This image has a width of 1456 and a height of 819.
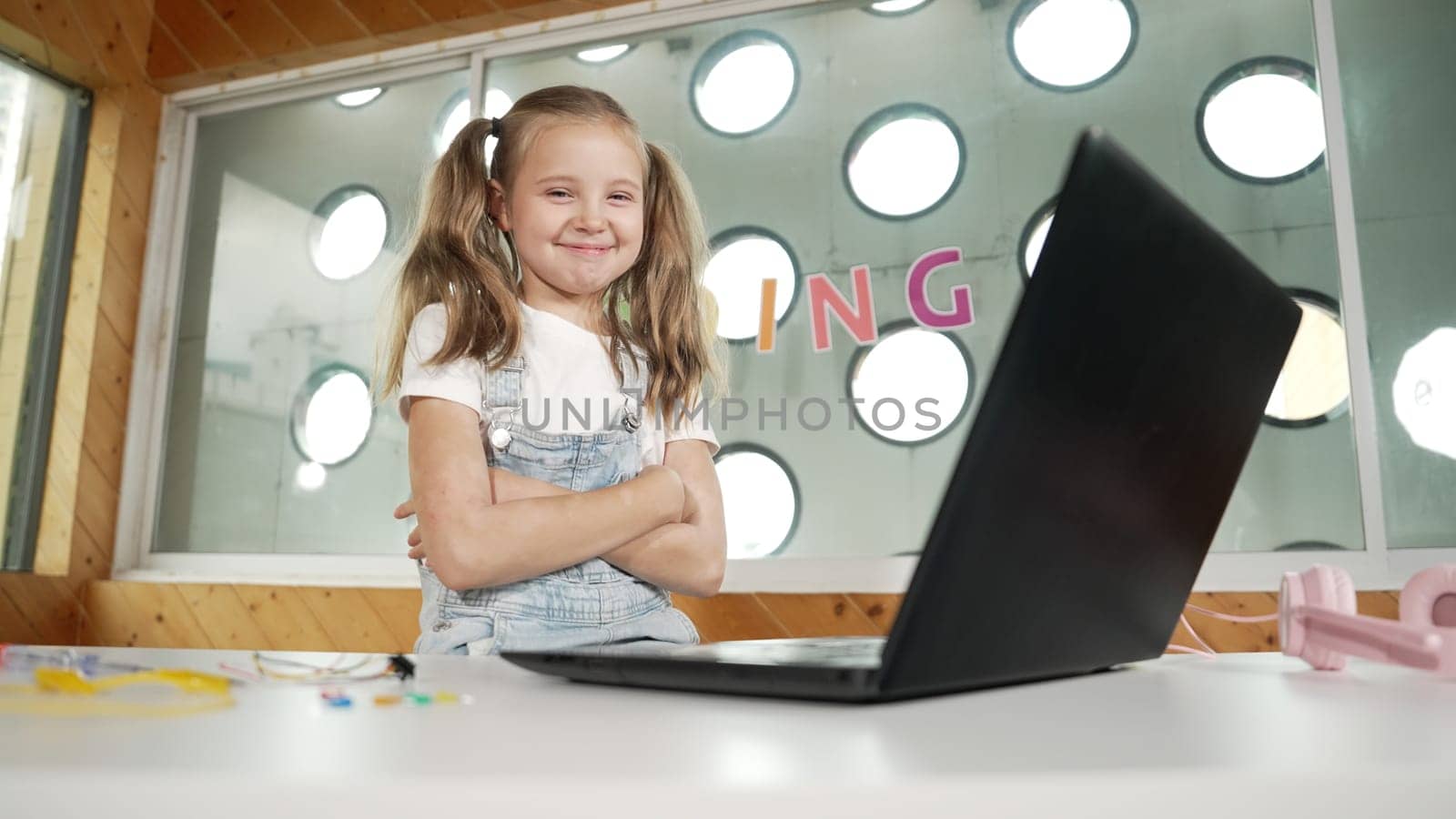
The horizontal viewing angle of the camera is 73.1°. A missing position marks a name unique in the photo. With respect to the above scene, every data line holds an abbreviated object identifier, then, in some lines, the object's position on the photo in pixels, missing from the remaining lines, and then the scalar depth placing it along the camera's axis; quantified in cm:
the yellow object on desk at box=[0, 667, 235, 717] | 29
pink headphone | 44
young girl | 85
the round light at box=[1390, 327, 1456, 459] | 194
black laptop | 31
